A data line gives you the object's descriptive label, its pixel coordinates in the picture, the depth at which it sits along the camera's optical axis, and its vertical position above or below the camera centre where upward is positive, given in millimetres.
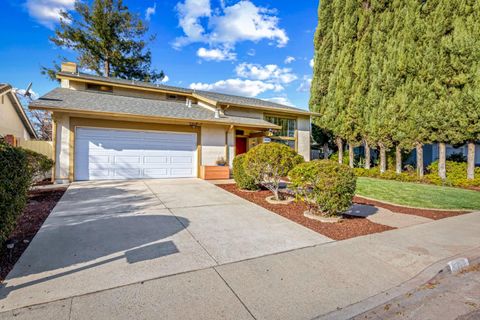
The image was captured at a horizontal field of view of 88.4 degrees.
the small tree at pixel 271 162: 7621 -66
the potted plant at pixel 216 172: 12109 -620
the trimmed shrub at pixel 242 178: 9258 -675
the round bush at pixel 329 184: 5613 -552
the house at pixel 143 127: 10273 +1557
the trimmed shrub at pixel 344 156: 19672 +321
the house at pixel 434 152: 18203 +710
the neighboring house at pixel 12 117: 14023 +2760
